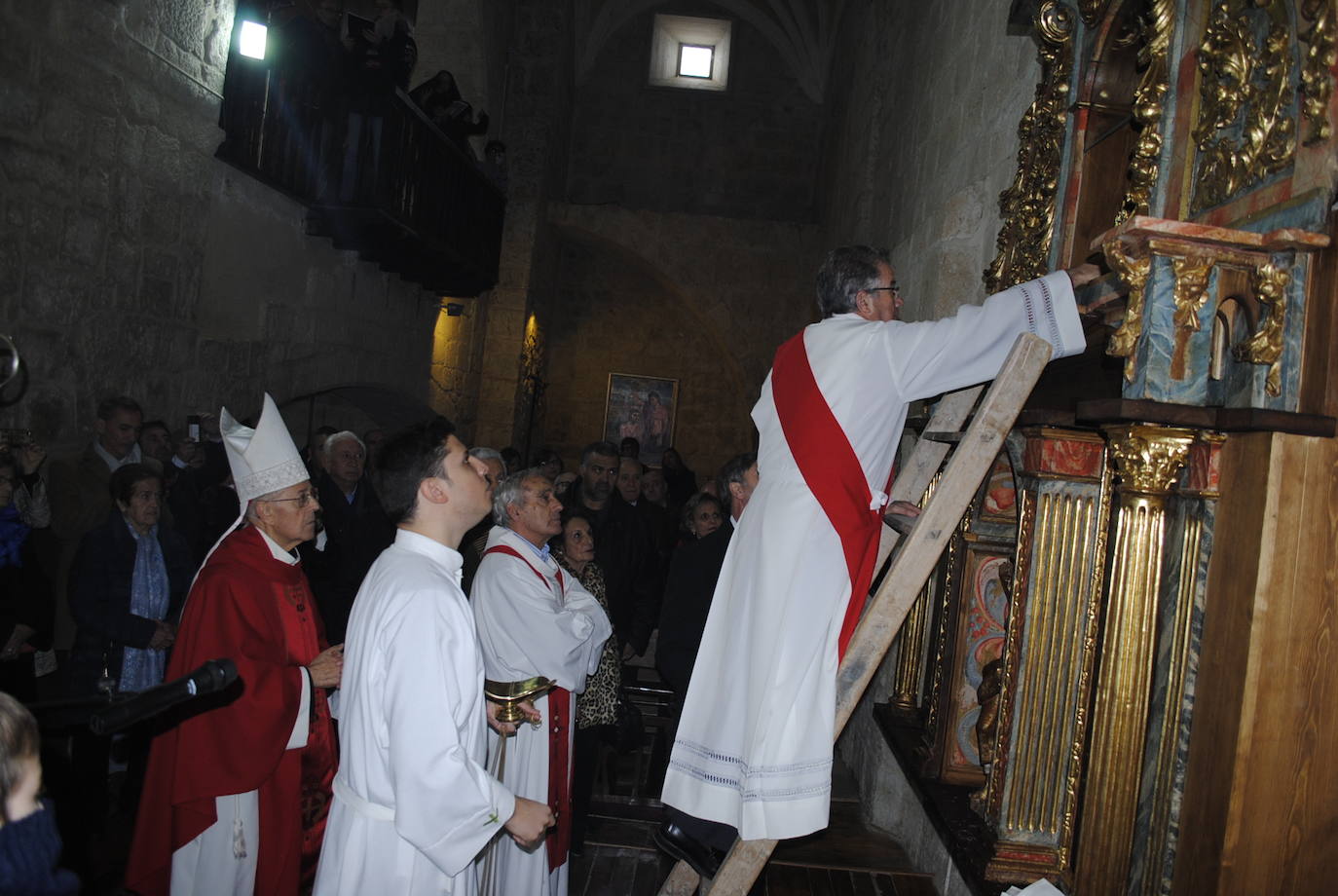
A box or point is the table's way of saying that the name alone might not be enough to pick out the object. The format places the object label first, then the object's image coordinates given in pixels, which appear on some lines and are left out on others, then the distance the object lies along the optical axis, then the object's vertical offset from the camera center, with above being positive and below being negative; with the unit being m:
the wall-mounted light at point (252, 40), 6.59 +2.30
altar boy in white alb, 2.16 -0.62
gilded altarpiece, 1.97 +0.17
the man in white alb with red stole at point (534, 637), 3.47 -0.67
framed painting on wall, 16.09 +0.55
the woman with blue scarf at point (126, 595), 4.09 -0.82
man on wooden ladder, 2.31 -0.17
